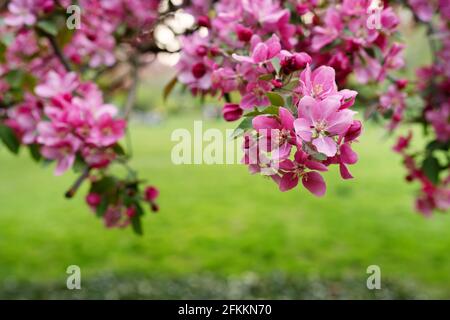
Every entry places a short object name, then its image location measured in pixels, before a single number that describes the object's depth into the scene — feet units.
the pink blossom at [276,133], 2.66
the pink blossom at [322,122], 2.60
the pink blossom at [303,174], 2.69
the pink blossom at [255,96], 3.28
